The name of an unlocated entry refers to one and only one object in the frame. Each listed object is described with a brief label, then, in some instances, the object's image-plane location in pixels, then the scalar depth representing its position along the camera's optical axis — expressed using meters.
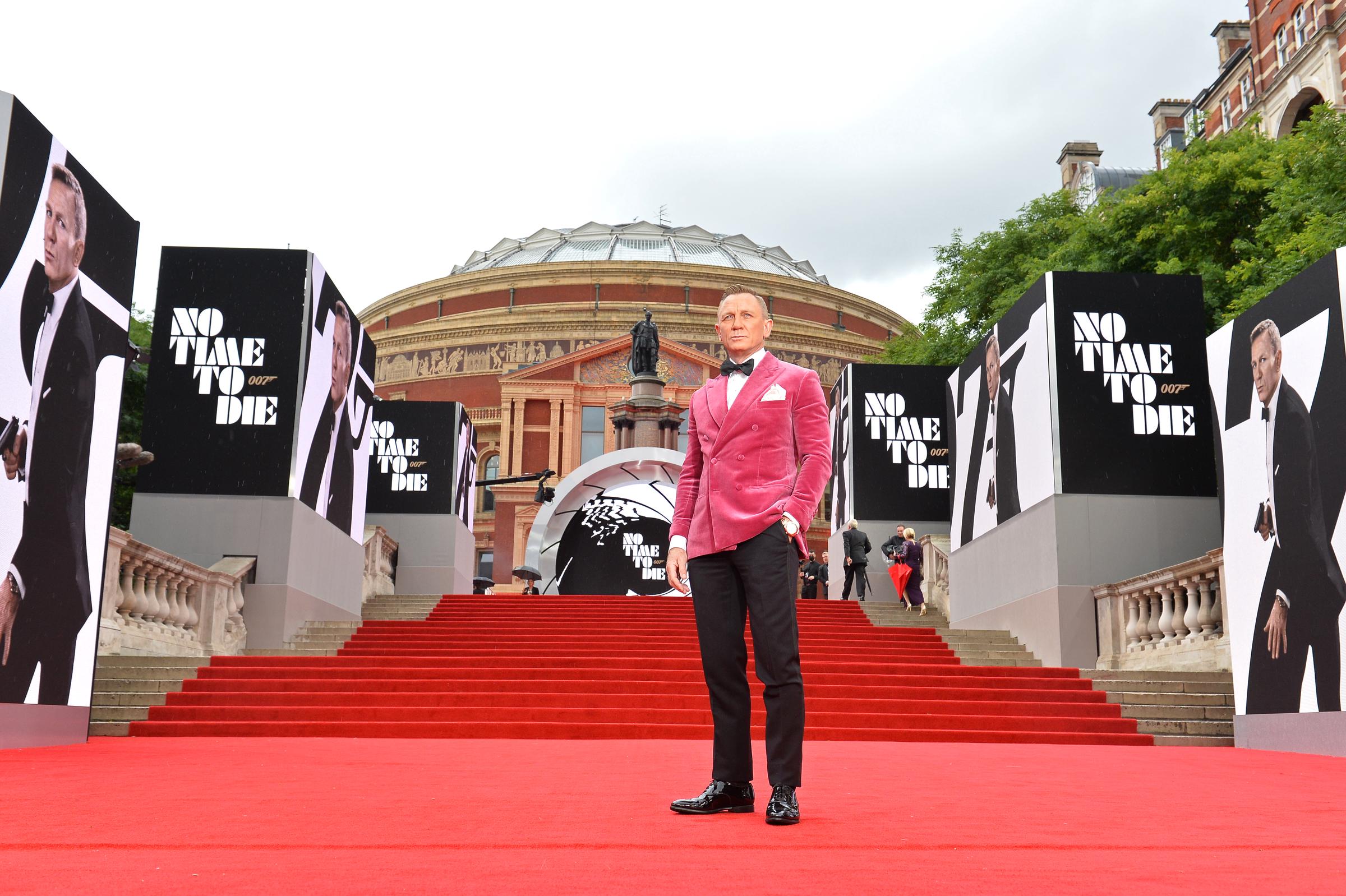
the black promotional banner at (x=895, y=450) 23.20
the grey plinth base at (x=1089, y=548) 13.49
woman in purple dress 19.66
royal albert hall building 56.53
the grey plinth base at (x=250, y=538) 14.19
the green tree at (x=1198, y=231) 20.80
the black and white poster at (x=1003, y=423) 14.19
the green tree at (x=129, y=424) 26.44
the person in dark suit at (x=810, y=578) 23.91
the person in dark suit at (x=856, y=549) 20.47
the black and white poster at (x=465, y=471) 25.03
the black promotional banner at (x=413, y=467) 24.50
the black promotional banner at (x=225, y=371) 14.46
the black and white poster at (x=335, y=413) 15.09
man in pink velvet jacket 4.16
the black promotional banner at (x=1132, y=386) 13.77
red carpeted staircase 10.65
